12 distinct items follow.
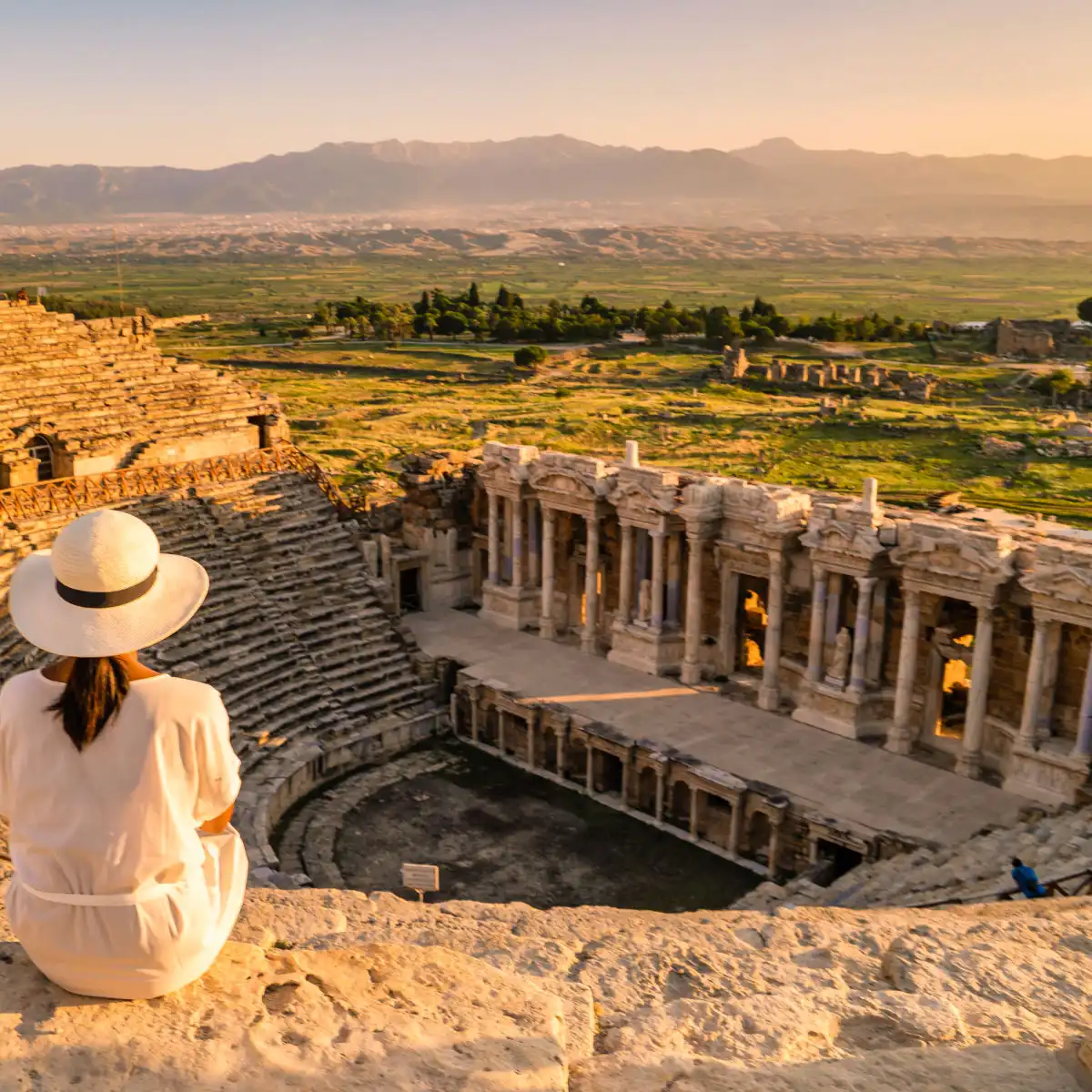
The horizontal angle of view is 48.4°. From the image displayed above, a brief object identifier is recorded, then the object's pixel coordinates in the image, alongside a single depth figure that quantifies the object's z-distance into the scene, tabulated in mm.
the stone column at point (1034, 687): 23984
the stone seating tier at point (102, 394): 31469
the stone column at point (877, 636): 27156
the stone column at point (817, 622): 27531
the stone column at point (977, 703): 25031
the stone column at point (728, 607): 30078
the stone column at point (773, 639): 28438
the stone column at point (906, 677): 26031
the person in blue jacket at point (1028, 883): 17859
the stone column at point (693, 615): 29750
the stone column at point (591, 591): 32062
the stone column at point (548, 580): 33188
